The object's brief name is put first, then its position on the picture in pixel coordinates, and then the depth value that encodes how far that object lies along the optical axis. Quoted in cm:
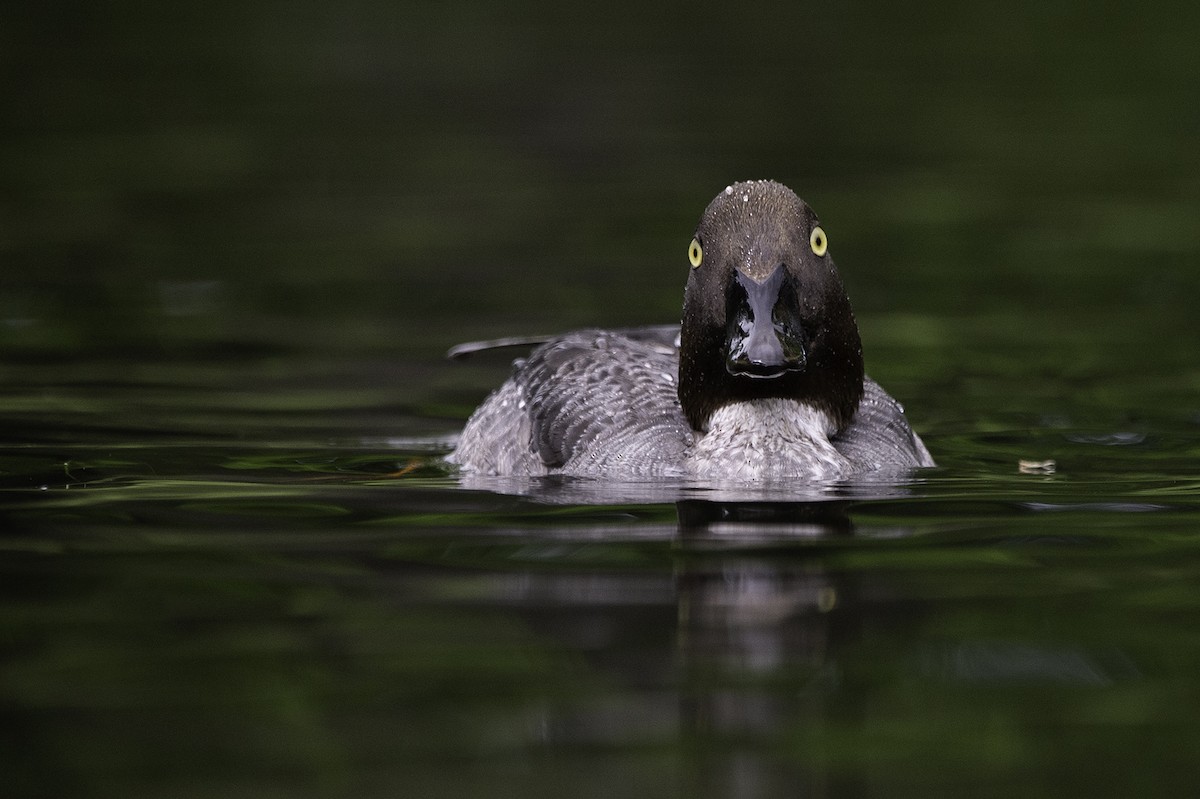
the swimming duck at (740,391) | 1689
